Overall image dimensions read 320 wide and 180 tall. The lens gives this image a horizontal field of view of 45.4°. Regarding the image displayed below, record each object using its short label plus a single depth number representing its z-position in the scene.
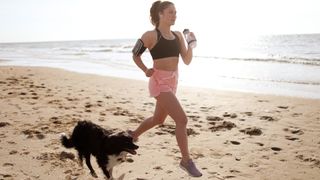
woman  4.05
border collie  3.88
